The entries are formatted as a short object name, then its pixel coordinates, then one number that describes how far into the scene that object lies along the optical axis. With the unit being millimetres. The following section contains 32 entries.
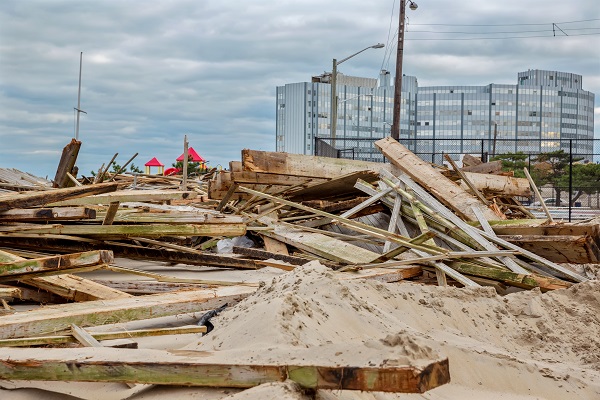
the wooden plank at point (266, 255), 7816
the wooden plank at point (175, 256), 7445
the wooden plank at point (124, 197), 7301
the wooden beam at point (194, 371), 2691
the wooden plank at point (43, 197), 6863
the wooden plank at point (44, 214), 7020
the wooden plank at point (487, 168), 13829
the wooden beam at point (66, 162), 12234
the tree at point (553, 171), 31423
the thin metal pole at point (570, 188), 23750
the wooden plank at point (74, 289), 5496
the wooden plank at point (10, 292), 5125
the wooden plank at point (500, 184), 11539
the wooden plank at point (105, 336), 4008
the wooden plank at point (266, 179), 10211
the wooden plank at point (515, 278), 6910
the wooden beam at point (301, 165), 10422
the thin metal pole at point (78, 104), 20453
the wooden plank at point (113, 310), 4336
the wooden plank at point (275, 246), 8367
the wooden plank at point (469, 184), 9844
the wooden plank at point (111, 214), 7207
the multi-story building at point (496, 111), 118312
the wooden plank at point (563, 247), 7477
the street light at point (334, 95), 30853
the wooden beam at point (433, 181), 9078
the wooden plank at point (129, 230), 7164
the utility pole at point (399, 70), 29375
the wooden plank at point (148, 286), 6004
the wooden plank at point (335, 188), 10117
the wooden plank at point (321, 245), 7684
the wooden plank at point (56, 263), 4723
